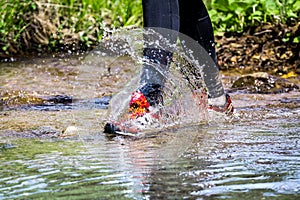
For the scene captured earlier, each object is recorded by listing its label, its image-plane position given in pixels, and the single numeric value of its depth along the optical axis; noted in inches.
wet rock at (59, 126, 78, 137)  253.4
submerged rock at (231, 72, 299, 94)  381.3
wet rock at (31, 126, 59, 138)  256.4
